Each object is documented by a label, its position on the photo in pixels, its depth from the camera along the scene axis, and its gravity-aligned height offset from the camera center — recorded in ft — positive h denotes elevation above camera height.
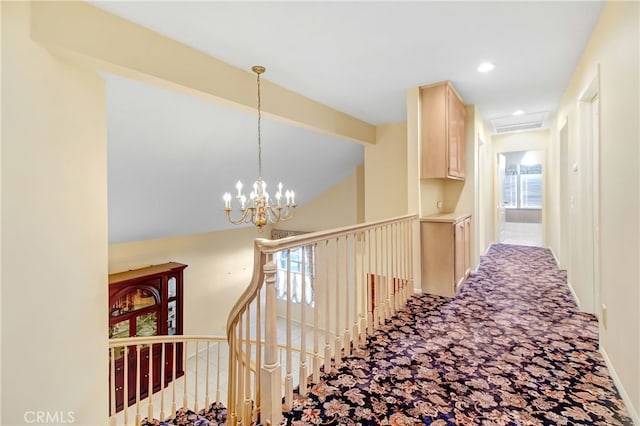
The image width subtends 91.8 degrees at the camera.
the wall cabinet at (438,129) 11.60 +3.04
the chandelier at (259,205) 10.85 +0.19
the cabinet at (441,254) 11.37 -1.73
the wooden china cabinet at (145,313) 16.17 -5.62
